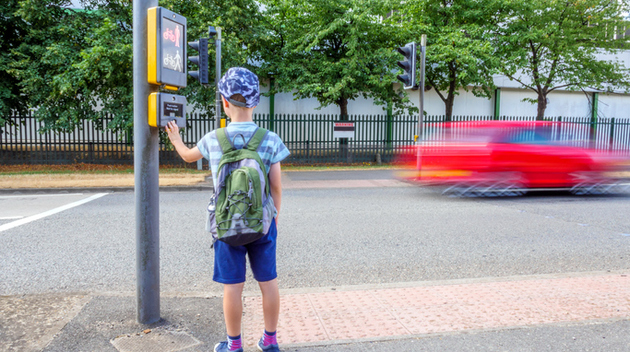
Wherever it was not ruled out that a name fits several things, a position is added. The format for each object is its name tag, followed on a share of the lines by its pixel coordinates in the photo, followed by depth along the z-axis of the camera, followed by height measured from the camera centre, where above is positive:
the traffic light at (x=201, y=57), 12.55 +2.01
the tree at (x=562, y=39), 20.29 +4.34
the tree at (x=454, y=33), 18.03 +4.23
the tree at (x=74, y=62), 14.46 +2.16
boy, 2.75 -0.59
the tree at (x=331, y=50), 17.52 +3.36
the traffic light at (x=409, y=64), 12.75 +1.94
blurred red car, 9.52 -0.44
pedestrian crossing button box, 3.21 +0.16
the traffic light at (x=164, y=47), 3.24 +0.59
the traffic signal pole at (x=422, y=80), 13.37 +1.63
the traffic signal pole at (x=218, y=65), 13.32 +1.92
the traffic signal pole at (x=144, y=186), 3.36 -0.38
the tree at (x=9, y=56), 15.22 +2.41
